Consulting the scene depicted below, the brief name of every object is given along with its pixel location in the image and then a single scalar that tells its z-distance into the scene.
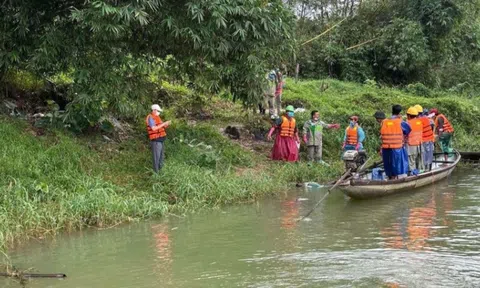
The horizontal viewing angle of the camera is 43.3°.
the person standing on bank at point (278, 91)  16.23
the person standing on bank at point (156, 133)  11.59
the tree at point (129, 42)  10.62
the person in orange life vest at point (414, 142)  12.44
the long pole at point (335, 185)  10.30
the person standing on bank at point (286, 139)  14.48
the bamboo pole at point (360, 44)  25.98
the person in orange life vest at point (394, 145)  11.61
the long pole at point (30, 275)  7.02
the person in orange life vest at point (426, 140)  13.52
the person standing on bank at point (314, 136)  14.82
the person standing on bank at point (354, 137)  13.77
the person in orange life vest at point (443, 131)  15.95
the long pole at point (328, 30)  25.20
